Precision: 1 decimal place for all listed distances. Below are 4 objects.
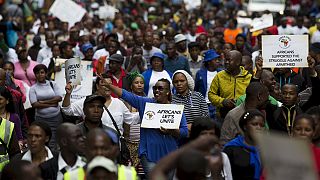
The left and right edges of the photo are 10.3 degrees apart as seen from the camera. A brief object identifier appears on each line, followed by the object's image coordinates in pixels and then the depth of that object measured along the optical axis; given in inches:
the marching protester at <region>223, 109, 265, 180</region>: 606.3
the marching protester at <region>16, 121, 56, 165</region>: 613.8
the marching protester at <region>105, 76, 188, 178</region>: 730.2
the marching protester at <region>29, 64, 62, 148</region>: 933.8
